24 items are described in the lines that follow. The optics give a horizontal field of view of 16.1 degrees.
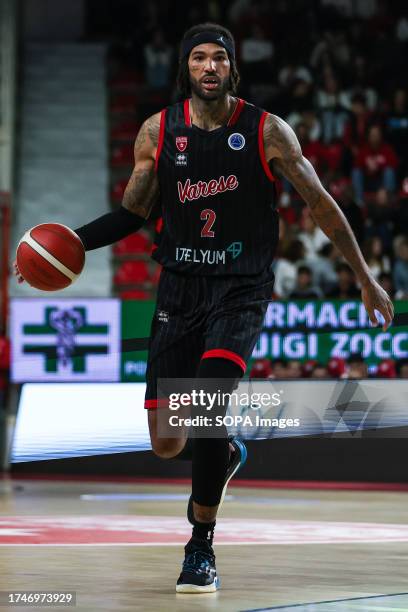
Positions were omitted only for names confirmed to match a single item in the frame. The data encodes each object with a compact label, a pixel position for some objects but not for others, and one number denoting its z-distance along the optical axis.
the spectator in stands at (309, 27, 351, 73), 21.73
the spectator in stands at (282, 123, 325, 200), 19.42
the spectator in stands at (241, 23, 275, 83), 22.14
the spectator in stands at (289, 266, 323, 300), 15.03
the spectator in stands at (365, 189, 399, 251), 17.56
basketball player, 6.19
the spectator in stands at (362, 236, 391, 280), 16.20
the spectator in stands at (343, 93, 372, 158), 19.41
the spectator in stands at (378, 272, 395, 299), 14.99
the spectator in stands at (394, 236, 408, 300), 15.98
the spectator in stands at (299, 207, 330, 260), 17.31
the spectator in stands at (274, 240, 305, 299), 16.38
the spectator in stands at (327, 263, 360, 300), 14.55
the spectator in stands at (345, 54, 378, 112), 20.98
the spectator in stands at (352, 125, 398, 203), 19.06
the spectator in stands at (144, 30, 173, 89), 22.58
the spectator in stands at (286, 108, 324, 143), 19.70
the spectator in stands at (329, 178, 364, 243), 16.73
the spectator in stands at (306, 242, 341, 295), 16.02
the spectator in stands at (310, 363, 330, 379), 13.55
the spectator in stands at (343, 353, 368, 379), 13.30
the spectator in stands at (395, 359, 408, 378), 13.25
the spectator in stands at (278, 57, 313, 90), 21.50
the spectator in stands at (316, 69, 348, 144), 20.09
